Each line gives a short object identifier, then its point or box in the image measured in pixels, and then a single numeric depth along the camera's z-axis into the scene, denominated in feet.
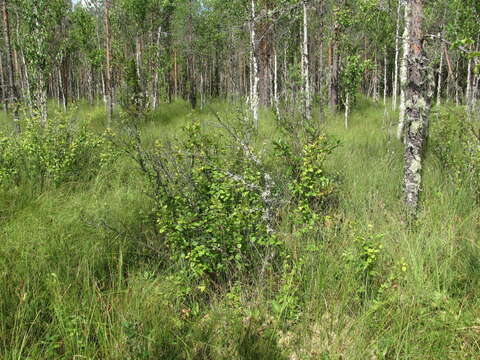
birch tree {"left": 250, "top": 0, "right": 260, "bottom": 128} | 30.10
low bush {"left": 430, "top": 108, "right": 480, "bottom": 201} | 13.89
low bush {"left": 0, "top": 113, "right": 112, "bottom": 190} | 15.96
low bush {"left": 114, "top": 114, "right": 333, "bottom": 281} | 9.50
